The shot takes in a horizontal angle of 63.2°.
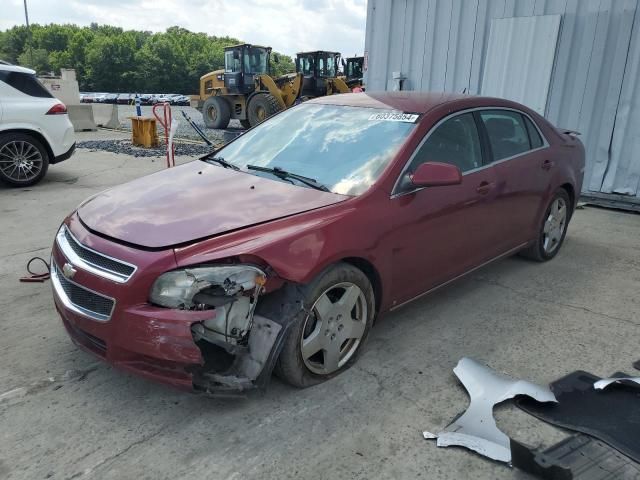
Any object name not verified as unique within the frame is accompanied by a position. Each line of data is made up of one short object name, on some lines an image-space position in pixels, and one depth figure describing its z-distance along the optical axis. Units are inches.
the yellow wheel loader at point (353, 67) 871.1
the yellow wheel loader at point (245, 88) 695.1
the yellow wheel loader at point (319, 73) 730.2
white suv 297.7
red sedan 97.7
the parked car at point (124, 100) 1516.7
